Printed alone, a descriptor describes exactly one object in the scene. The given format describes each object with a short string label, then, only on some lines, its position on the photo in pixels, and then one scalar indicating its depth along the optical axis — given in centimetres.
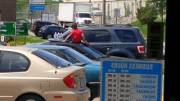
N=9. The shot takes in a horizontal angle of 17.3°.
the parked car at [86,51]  1628
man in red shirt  2161
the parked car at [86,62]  1355
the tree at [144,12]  5455
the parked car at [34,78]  1071
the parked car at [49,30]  6345
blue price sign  538
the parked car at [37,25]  7262
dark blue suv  2222
